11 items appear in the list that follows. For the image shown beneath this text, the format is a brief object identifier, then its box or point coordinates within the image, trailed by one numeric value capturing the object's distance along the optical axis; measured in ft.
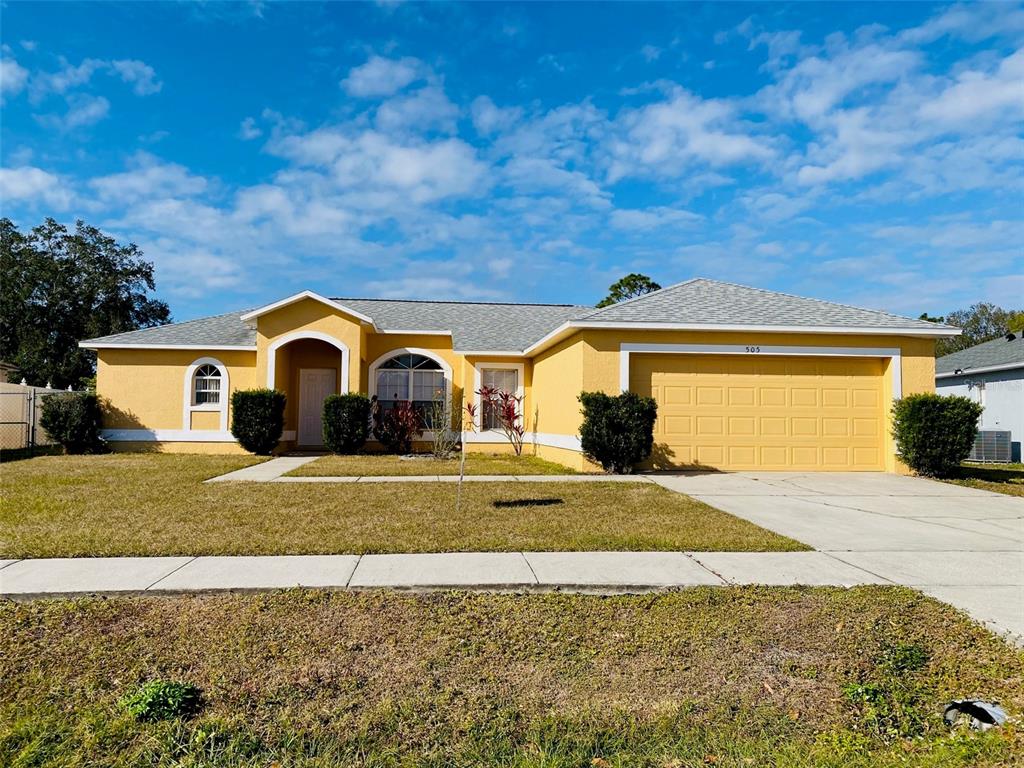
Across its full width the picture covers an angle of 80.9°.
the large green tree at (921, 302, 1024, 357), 162.20
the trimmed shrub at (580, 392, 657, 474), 39.73
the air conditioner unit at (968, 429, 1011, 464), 60.18
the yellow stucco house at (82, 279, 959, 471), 42.86
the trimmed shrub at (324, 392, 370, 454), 54.08
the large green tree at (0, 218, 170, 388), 116.47
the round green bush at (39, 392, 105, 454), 54.13
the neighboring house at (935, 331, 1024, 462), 64.39
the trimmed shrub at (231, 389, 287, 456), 53.26
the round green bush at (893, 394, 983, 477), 39.15
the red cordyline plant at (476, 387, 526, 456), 57.47
